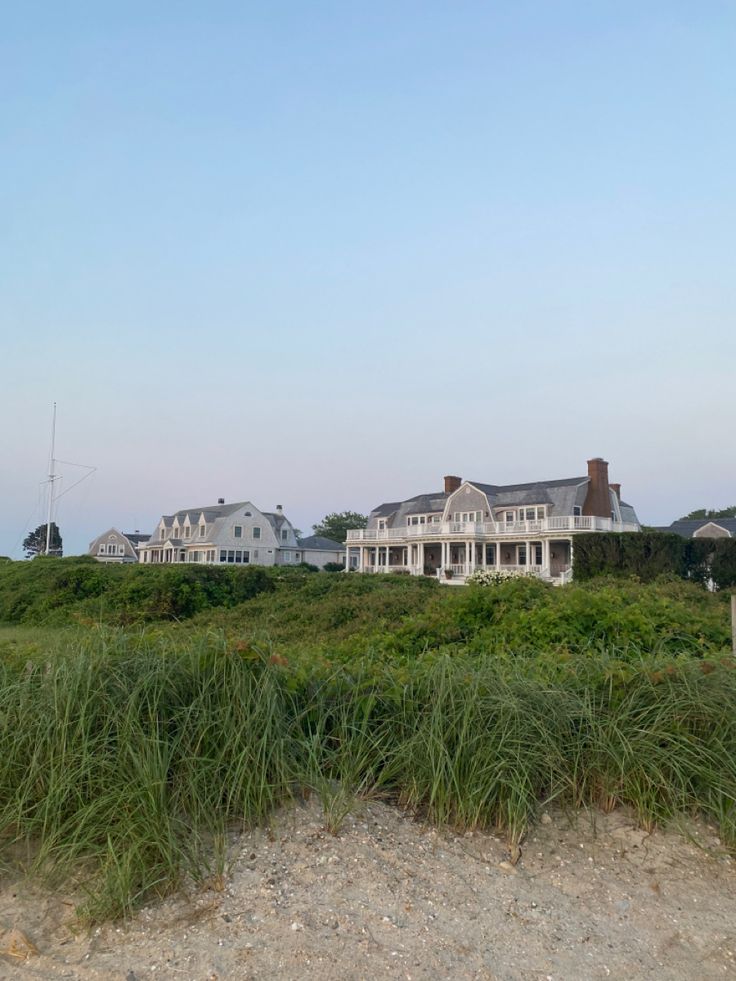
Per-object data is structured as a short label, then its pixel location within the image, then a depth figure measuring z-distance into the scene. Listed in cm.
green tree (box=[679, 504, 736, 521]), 7417
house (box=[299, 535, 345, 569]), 6557
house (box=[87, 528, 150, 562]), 7419
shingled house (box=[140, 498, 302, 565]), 5706
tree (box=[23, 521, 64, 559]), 9444
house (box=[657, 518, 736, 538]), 4672
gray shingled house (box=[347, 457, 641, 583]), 4109
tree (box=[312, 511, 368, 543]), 8312
